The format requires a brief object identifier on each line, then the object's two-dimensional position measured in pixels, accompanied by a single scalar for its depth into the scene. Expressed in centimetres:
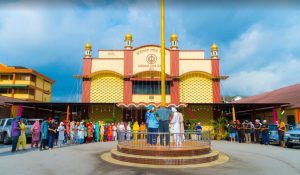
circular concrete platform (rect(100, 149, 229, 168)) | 633
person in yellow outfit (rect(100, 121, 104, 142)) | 1458
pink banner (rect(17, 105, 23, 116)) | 1716
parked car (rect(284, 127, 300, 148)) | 1119
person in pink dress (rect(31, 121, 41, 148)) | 1050
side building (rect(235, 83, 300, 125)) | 1712
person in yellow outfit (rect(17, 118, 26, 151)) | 947
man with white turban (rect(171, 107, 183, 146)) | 889
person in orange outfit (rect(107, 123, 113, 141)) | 1509
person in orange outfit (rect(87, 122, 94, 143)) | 1363
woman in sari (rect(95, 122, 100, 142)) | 1440
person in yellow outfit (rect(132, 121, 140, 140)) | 1542
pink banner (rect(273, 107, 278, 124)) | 1726
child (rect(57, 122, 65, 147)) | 1097
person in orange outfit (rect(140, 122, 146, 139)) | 1551
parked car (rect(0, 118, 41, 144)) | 1273
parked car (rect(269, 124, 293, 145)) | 1307
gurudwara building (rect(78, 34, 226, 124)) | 1890
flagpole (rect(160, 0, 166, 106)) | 923
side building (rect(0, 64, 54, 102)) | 3426
